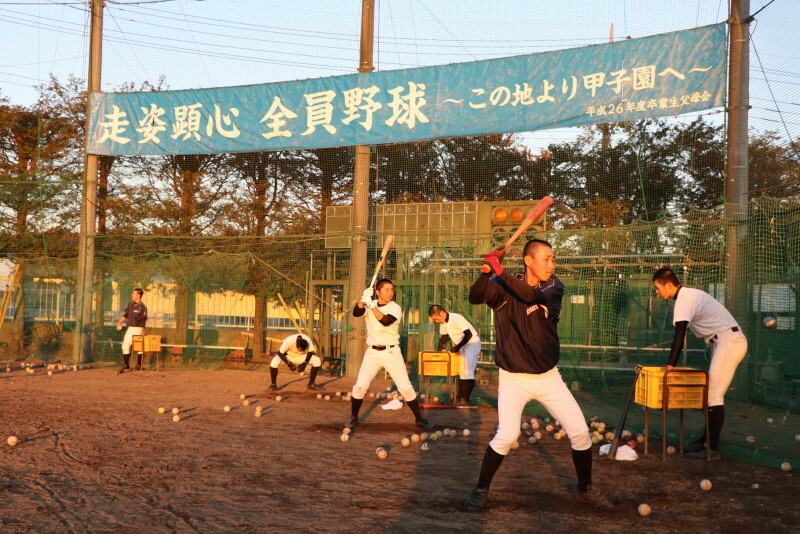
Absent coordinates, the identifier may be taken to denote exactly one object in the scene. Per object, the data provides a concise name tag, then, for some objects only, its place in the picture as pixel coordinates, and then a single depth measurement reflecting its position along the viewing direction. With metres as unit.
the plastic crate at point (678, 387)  7.32
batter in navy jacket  5.45
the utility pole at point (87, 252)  17.39
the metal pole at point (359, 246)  15.15
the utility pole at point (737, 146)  11.54
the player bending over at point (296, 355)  13.09
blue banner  12.36
